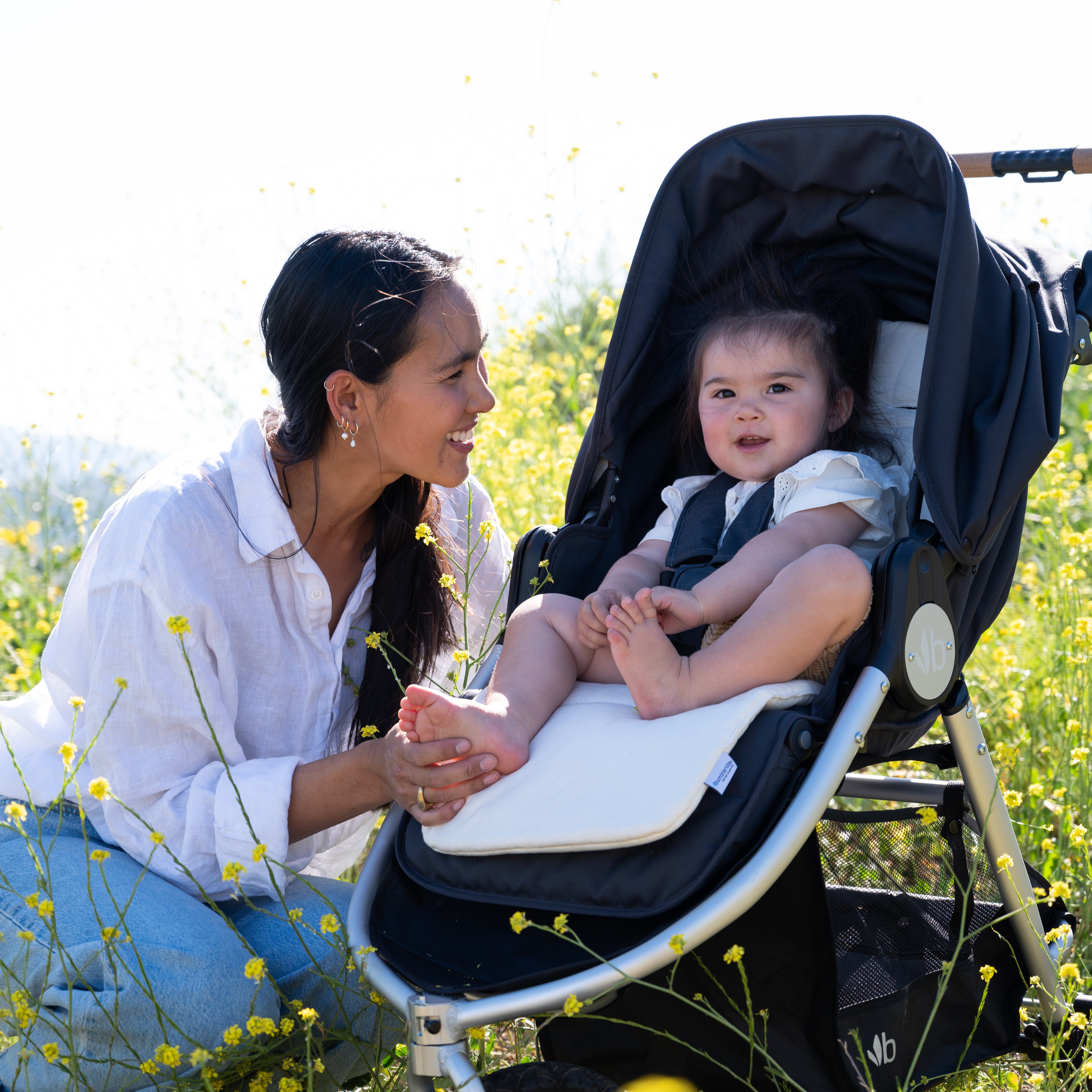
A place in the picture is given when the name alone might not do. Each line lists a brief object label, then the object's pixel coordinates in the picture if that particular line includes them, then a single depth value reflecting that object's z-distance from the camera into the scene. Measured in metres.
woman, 3.16
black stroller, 3.00
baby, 3.09
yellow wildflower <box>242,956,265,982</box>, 3.01
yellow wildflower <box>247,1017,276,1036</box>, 3.02
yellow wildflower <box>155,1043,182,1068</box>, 3.00
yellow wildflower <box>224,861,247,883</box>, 3.03
